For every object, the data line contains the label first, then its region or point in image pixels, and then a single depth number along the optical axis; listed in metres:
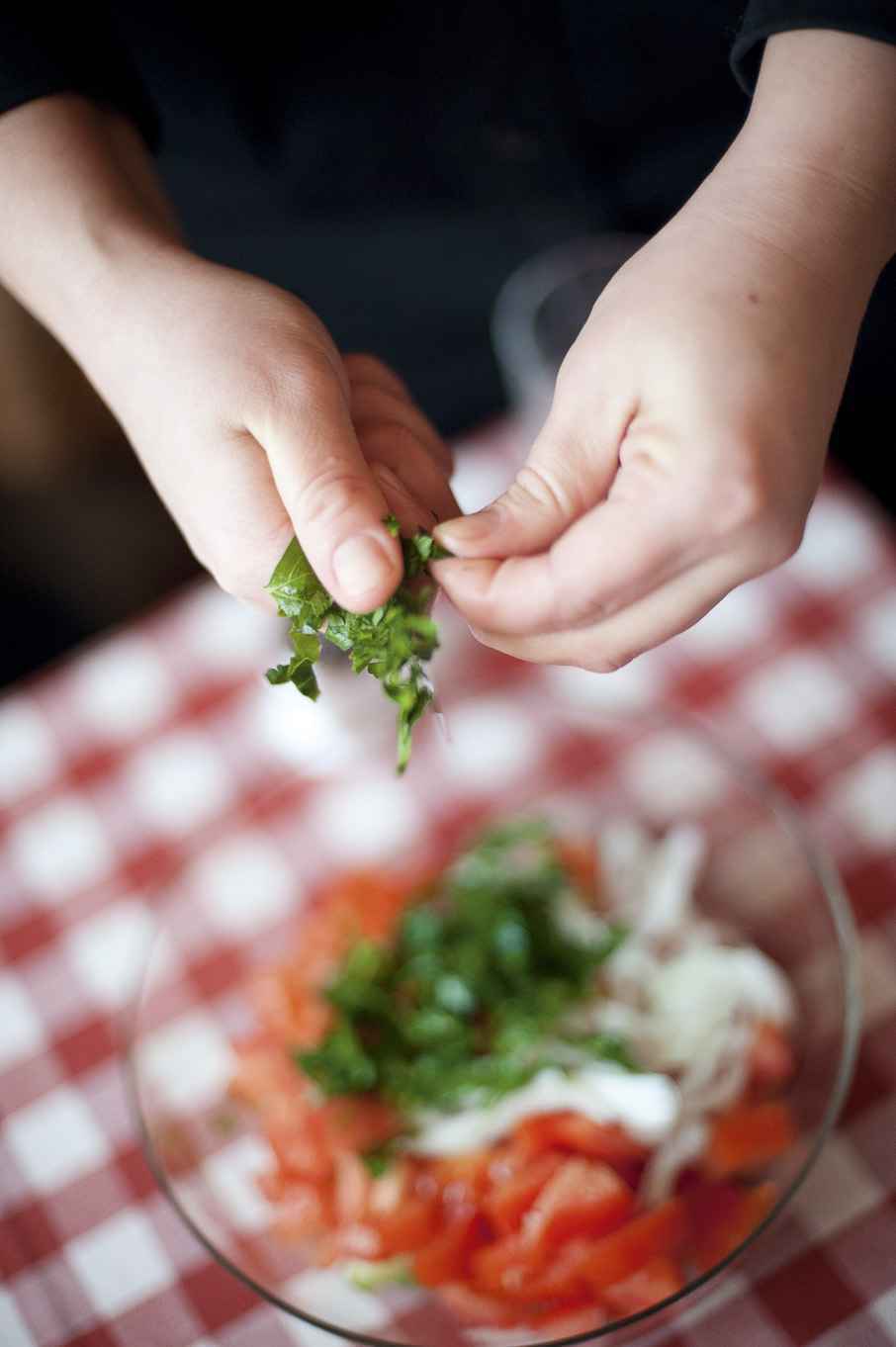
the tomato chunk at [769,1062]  0.68
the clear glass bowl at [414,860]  0.65
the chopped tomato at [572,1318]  0.63
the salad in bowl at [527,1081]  0.64
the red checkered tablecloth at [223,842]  0.67
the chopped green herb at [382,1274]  0.65
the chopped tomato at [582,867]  0.75
